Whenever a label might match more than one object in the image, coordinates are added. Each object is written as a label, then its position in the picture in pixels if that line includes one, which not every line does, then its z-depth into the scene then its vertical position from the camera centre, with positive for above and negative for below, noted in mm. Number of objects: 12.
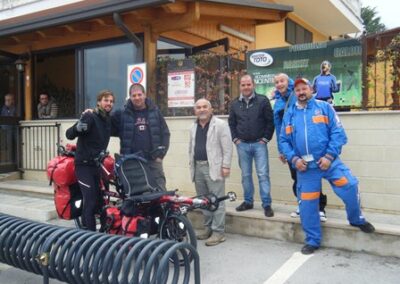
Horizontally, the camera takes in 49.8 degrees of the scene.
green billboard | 6047 +850
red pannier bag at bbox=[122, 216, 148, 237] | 4336 -1065
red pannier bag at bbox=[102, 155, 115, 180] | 5082 -568
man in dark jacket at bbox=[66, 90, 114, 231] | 4945 -396
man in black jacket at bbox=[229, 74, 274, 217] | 5465 -126
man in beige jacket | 5098 -459
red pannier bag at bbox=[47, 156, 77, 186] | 5082 -612
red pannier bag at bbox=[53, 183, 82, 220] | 5121 -970
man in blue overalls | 4555 -422
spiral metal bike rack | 3273 -1112
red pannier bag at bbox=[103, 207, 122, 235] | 4684 -1102
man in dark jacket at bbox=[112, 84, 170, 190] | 5078 -101
